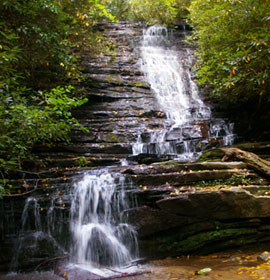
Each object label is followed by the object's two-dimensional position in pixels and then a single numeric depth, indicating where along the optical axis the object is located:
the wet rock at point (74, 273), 4.33
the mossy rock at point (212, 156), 7.16
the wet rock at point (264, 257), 4.22
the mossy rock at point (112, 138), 9.41
